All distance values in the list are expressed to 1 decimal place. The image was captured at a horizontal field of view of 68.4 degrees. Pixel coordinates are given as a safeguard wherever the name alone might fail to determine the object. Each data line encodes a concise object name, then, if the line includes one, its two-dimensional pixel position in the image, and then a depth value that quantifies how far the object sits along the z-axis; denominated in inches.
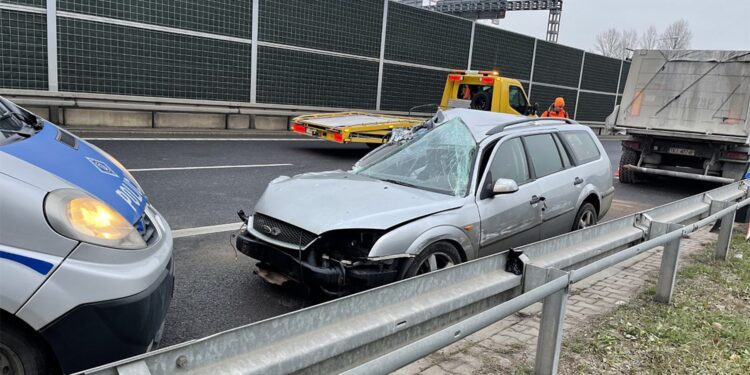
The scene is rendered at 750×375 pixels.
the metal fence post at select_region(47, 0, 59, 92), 493.0
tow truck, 453.7
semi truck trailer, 435.8
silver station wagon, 152.2
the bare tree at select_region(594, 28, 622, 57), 2779.0
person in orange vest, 498.0
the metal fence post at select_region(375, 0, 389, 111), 761.0
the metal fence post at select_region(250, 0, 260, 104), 625.6
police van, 86.5
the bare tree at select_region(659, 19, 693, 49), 2501.1
